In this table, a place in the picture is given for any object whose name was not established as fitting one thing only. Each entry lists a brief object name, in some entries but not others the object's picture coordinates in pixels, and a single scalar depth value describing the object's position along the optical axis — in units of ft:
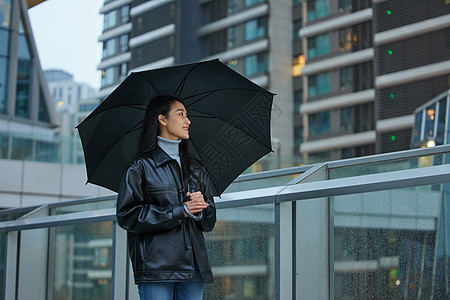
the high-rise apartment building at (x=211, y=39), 161.48
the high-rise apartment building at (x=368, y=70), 123.75
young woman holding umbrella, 9.75
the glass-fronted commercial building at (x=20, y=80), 91.09
